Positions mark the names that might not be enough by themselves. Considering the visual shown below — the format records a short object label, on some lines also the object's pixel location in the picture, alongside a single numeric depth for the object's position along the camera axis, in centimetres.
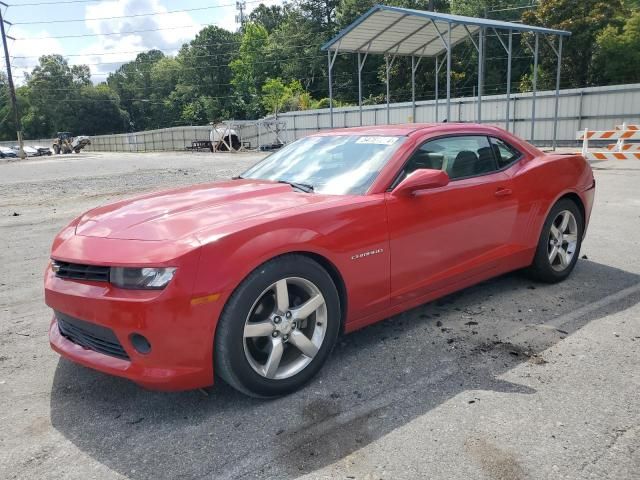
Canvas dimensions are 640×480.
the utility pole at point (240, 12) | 9499
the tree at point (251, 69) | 7169
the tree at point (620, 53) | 3366
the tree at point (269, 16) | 9250
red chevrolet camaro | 263
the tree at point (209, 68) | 8375
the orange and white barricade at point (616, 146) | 1352
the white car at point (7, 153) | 4922
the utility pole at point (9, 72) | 4096
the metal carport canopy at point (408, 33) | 1561
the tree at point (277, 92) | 5625
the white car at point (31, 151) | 5149
